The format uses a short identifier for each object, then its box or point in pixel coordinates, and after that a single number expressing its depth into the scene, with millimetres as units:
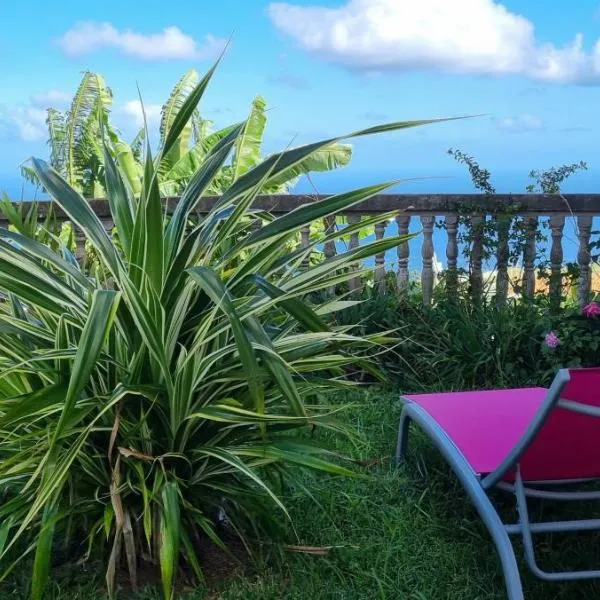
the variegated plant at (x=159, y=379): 2504
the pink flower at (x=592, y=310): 4820
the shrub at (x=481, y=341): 4910
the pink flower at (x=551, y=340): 4773
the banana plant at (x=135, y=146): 10617
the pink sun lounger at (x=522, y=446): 2428
